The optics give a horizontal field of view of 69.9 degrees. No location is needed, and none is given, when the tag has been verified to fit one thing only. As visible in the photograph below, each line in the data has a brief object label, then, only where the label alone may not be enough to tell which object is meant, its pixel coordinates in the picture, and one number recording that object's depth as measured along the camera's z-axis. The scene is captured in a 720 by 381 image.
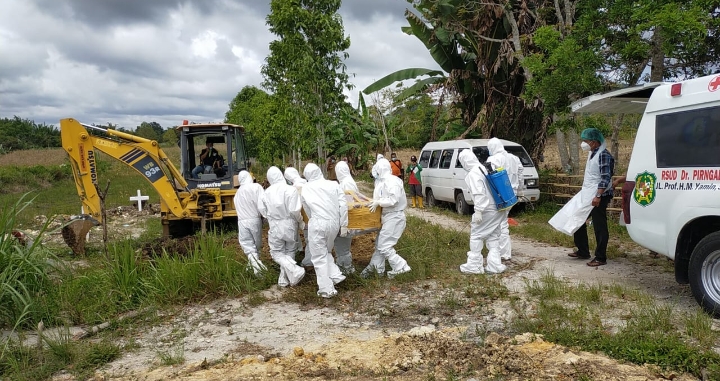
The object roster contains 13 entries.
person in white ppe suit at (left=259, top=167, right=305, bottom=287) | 6.50
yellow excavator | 8.58
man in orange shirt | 14.74
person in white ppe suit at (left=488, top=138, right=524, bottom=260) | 7.50
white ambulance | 4.78
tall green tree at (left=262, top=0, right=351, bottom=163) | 15.00
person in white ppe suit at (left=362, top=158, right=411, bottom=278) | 6.66
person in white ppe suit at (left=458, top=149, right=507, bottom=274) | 6.81
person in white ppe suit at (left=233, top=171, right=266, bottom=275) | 7.32
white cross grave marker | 15.09
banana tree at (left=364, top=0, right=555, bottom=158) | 14.34
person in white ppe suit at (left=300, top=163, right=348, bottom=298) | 6.25
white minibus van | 12.31
